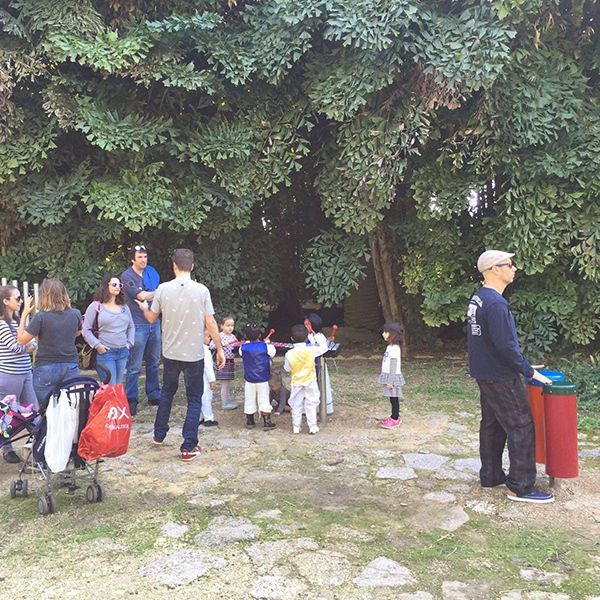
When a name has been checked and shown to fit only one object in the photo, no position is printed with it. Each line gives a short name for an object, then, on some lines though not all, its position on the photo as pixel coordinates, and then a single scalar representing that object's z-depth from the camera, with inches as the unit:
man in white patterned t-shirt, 197.2
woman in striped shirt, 199.9
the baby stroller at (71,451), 161.3
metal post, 247.1
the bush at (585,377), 266.8
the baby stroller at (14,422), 174.6
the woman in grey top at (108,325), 230.4
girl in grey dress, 231.9
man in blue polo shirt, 254.8
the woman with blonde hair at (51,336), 179.8
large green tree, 287.3
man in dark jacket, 161.2
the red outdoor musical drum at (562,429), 163.9
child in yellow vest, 231.6
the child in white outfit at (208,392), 241.0
